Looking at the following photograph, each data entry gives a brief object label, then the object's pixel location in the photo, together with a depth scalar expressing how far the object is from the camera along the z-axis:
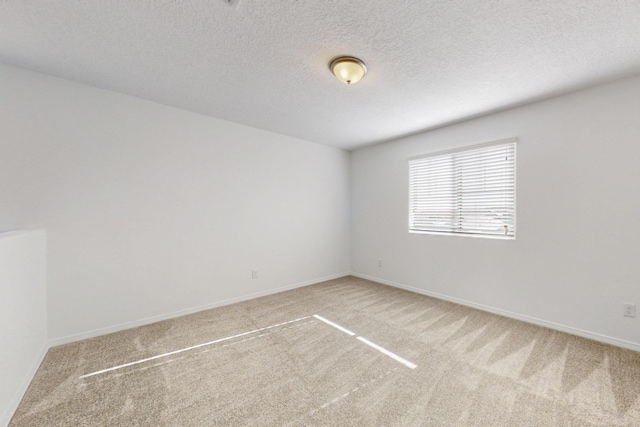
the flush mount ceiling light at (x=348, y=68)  1.96
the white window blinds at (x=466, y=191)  2.98
